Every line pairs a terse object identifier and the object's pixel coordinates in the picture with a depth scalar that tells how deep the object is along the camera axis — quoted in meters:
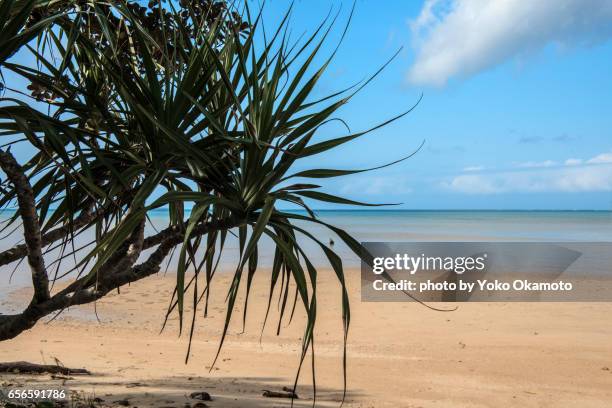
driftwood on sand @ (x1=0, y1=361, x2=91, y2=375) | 5.00
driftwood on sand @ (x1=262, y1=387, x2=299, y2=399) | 4.45
